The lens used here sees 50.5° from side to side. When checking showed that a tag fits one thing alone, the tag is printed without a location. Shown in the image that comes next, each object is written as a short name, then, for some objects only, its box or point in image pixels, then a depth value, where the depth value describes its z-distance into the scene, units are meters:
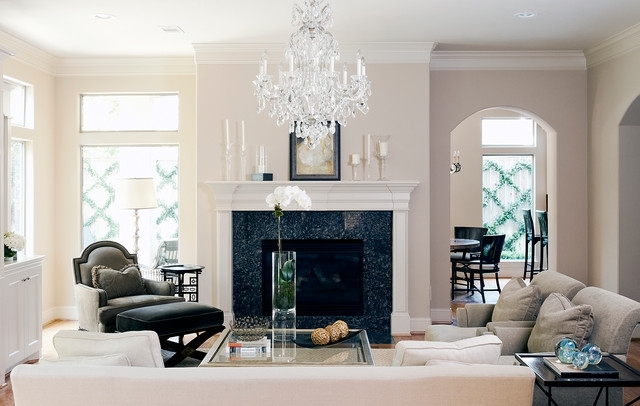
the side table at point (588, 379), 2.79
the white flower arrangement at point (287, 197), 4.81
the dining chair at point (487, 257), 8.26
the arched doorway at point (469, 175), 10.65
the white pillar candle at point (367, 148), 6.68
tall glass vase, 4.76
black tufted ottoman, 5.11
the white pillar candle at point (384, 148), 6.56
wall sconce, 10.05
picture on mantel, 6.69
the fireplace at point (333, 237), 6.61
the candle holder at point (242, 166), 6.66
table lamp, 6.79
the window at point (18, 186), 6.69
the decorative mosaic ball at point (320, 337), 4.43
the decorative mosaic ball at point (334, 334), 4.48
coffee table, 4.05
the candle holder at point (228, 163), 6.67
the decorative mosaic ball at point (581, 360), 2.90
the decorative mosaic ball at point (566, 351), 2.96
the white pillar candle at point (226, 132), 6.66
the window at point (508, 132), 10.92
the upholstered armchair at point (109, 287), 5.57
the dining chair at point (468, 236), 8.55
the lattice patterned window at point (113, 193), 7.47
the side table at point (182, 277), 6.48
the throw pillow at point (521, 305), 4.21
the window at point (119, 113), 7.38
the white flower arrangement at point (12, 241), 5.25
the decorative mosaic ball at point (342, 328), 4.51
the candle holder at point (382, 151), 6.57
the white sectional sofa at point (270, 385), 2.53
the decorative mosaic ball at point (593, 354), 2.94
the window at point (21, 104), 6.65
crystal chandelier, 4.20
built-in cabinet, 5.05
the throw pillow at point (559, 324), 3.50
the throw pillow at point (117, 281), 5.81
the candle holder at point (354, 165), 6.62
